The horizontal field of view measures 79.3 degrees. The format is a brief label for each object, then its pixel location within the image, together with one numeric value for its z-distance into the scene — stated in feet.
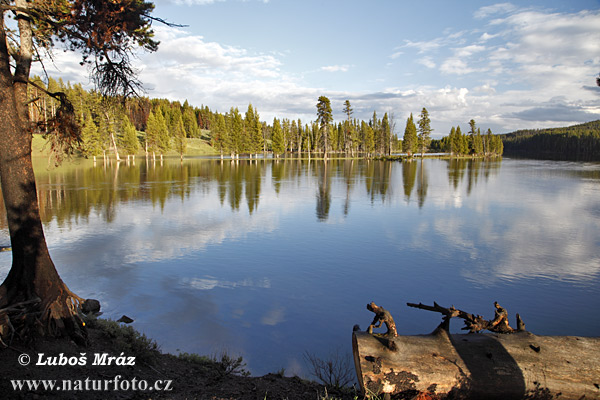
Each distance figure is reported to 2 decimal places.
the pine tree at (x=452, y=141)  356.14
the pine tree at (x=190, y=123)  400.47
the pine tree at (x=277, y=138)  283.38
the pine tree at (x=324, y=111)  233.76
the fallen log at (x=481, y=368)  12.26
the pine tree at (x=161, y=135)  237.66
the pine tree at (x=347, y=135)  340.43
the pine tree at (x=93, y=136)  193.06
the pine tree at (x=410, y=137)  319.78
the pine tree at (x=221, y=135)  258.96
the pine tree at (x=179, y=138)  273.33
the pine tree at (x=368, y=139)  333.07
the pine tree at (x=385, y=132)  332.60
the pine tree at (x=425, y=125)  303.27
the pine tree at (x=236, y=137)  257.77
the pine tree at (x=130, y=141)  214.69
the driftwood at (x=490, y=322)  14.75
